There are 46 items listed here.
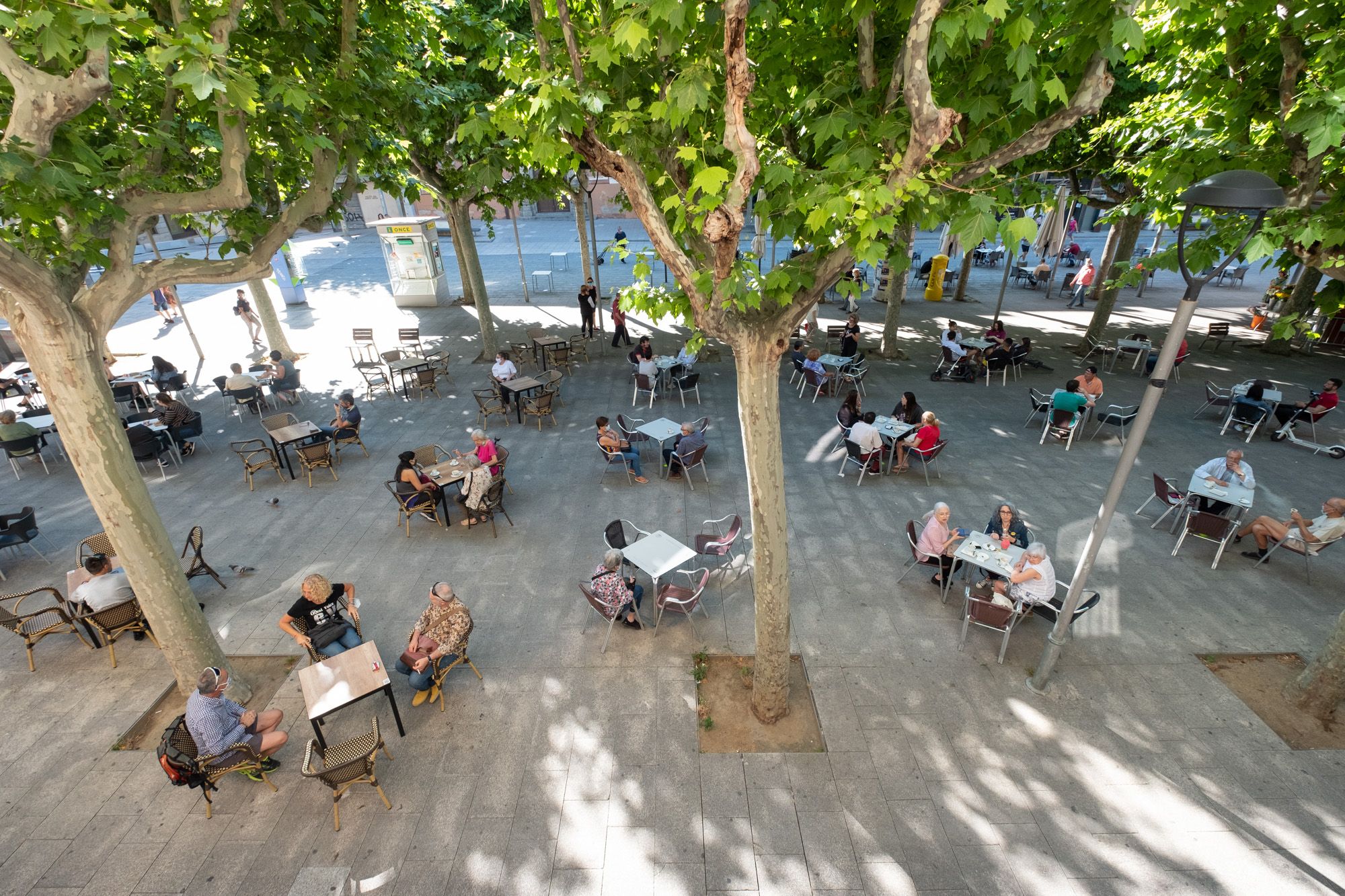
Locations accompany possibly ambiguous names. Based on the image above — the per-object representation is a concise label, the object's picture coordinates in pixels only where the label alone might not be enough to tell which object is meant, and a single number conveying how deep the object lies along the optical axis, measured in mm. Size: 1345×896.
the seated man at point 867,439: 9164
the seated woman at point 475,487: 8109
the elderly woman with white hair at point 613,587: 6309
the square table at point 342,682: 5066
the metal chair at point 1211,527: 7180
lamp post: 3875
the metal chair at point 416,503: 8156
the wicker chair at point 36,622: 6113
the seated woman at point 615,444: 9398
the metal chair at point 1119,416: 10523
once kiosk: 19828
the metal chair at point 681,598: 6316
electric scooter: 9891
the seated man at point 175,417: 10375
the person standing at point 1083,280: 19922
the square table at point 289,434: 9719
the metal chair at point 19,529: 7699
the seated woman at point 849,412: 10086
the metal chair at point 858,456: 9258
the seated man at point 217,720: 4742
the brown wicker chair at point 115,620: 6180
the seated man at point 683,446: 9141
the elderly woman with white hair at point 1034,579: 6098
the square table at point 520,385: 11523
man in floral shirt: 5766
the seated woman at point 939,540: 6891
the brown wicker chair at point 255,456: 9711
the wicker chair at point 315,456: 9539
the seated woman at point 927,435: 9195
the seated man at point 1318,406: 10359
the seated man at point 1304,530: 6957
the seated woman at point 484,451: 8836
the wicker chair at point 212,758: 4719
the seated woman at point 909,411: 10227
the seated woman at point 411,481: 8328
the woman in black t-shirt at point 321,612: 5953
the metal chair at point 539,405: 11391
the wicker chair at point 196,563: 7273
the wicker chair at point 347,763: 4500
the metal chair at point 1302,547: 7000
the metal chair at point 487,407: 11664
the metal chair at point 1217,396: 11328
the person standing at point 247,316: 17047
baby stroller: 13750
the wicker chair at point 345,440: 10281
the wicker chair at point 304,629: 5969
